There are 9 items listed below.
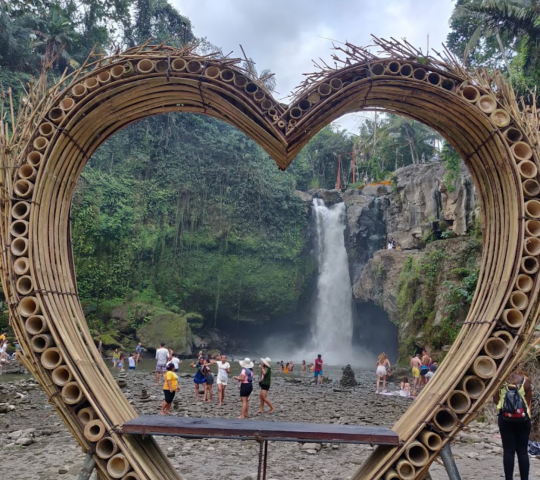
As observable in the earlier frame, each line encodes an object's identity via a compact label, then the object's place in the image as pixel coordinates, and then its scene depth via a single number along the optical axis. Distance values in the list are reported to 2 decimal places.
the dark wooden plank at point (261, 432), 3.44
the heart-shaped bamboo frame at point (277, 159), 3.50
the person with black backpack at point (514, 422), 4.32
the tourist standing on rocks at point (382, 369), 15.63
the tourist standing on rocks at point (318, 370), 18.05
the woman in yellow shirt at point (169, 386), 9.34
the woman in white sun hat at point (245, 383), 9.44
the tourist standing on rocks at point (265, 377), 9.71
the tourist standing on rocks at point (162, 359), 13.87
